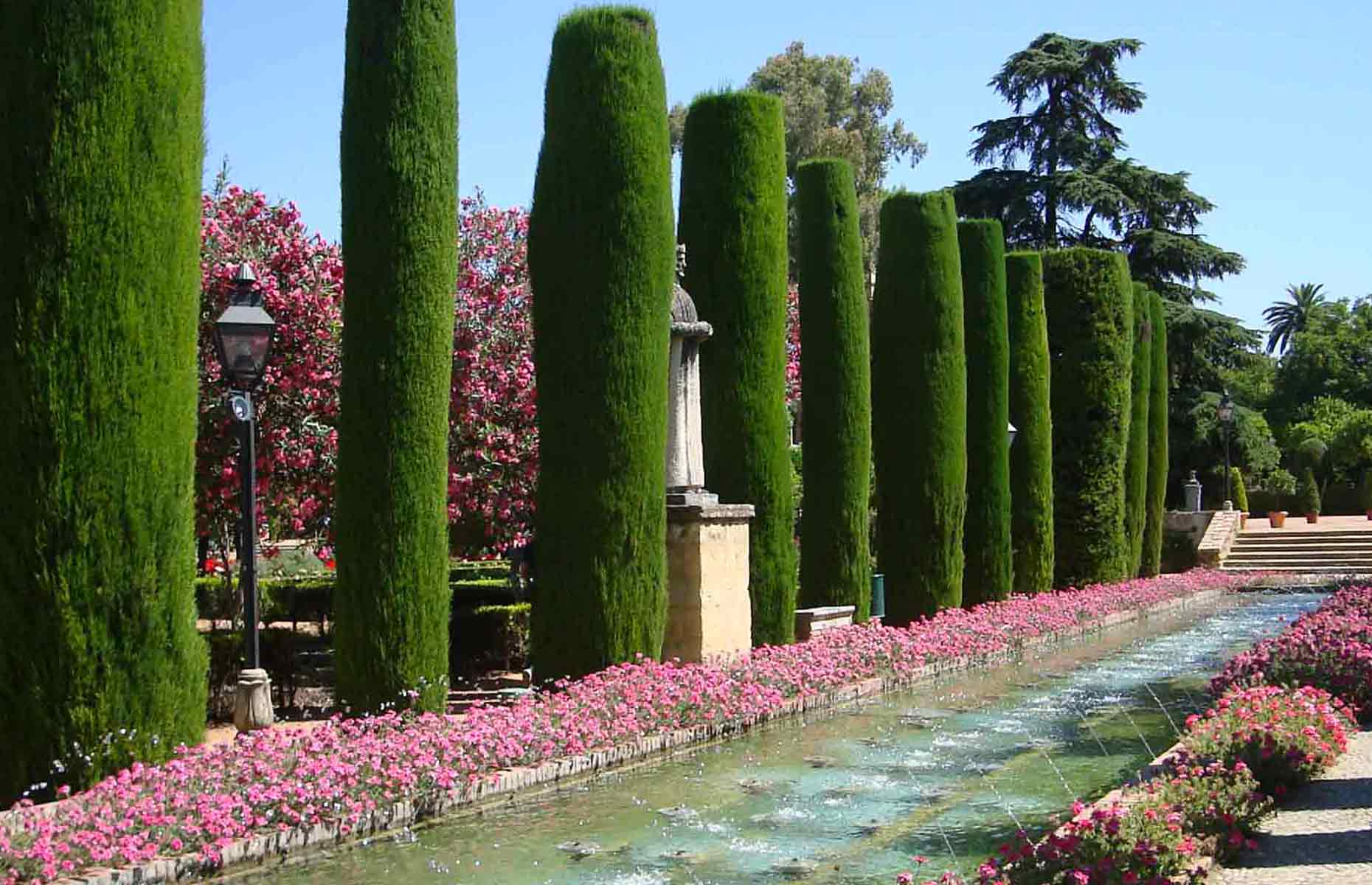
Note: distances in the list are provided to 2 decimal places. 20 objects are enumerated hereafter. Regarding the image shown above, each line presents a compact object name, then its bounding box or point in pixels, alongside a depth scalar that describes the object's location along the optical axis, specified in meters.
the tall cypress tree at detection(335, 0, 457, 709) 10.37
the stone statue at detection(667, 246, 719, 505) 13.77
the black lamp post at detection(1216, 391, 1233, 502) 38.71
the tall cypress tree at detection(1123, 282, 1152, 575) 28.36
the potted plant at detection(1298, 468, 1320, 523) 45.34
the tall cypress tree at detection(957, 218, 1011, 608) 21.28
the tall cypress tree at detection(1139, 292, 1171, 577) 31.11
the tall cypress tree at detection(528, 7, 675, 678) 12.28
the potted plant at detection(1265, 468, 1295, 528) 50.44
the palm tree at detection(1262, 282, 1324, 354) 94.50
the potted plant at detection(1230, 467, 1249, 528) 43.75
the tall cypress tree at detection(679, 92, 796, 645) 15.34
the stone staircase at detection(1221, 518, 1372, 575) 35.69
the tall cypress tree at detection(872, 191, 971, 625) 19.30
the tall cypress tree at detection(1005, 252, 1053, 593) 23.34
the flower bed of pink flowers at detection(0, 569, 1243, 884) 6.70
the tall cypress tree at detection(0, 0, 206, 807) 7.92
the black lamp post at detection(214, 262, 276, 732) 9.48
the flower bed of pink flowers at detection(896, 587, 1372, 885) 5.75
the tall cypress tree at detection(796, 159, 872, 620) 17.50
